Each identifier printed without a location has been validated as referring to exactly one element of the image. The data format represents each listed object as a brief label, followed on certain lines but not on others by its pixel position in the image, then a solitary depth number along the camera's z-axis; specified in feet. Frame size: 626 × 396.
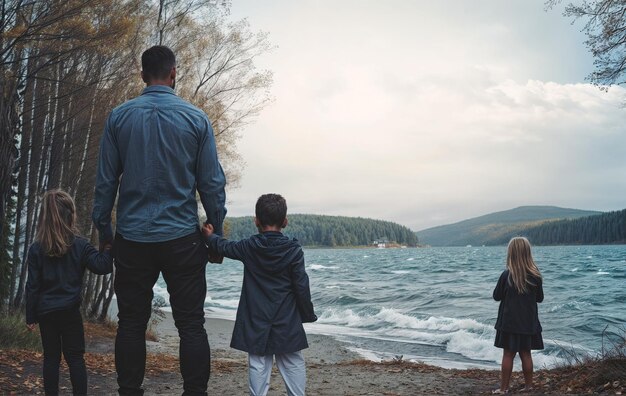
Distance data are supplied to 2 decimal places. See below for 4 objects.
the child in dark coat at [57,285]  16.83
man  13.51
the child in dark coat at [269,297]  15.30
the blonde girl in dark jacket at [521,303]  24.38
